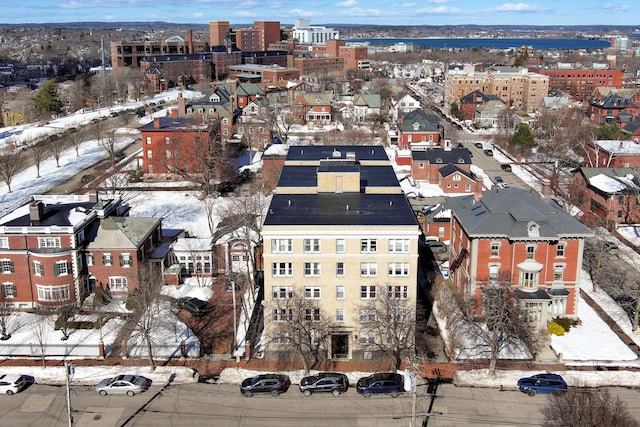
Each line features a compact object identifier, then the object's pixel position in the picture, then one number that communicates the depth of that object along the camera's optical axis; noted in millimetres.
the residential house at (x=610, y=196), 66438
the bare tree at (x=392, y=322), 39781
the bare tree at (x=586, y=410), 31875
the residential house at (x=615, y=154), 80688
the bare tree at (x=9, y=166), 84669
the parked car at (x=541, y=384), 36875
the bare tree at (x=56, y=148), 98062
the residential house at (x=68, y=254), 48344
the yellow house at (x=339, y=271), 40625
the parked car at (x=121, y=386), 37125
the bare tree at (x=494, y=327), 39344
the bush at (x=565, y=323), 44875
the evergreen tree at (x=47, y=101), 146500
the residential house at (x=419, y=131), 100250
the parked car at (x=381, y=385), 36844
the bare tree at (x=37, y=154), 92000
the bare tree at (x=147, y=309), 40094
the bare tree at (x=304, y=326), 40344
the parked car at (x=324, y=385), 37156
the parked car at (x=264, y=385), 37094
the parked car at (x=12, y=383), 37188
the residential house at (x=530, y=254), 45281
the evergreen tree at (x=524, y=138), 102562
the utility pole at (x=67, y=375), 31516
